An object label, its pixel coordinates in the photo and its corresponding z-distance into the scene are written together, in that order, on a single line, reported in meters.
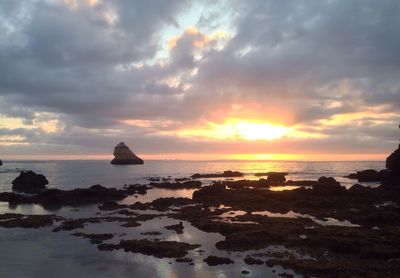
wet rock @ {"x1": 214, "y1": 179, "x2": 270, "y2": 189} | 109.81
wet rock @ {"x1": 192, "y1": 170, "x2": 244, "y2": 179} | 183.55
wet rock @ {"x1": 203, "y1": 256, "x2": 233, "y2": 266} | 32.55
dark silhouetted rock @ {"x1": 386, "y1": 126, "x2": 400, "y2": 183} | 108.81
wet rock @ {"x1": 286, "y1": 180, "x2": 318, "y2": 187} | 122.75
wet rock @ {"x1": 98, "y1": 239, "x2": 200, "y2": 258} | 35.88
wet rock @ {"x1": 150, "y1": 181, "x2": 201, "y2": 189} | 120.94
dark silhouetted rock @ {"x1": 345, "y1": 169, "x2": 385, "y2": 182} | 138.88
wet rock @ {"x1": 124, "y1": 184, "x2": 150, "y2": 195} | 101.06
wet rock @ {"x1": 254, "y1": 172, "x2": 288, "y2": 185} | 128.50
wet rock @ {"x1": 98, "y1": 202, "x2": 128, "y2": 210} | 69.71
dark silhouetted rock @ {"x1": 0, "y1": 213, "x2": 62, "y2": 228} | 52.28
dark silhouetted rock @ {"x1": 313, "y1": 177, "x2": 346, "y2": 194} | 80.56
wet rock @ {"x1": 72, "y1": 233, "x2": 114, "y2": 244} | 42.44
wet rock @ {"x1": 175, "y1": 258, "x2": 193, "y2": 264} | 33.30
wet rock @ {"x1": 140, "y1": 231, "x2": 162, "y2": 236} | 45.13
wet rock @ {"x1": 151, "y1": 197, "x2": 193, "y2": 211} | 71.56
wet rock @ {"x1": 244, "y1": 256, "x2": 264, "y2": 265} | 32.22
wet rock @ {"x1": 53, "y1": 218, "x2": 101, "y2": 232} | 49.92
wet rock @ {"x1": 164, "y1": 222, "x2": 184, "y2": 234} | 46.63
